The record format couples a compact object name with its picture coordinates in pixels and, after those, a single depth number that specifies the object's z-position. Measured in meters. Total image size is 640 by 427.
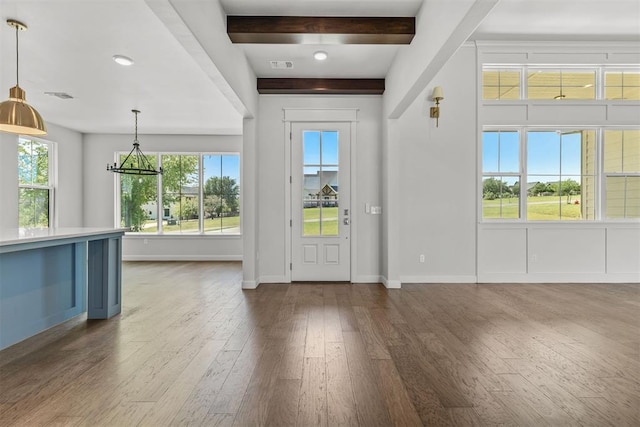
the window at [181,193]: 7.96
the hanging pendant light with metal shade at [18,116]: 2.99
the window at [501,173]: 5.20
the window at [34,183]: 6.53
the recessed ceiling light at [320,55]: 4.07
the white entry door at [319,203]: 5.27
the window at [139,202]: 7.93
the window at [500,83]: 5.19
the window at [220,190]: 8.00
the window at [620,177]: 5.24
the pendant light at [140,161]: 7.75
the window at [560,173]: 5.25
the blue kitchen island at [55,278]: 2.76
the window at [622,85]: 5.25
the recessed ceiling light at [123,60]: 4.00
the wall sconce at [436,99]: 4.88
